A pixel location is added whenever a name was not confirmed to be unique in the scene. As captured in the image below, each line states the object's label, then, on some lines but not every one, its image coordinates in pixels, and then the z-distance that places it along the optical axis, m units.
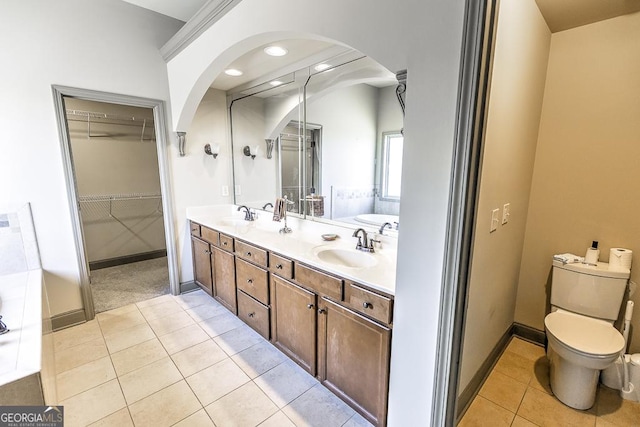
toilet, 1.60
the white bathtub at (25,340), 1.16
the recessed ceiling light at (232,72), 2.65
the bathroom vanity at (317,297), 1.44
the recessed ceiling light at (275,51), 2.16
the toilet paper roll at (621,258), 1.84
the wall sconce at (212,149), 3.21
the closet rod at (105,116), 3.59
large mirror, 2.00
